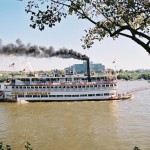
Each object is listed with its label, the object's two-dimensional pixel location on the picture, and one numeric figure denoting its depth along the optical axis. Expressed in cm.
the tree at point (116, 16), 796
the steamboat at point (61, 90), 5362
